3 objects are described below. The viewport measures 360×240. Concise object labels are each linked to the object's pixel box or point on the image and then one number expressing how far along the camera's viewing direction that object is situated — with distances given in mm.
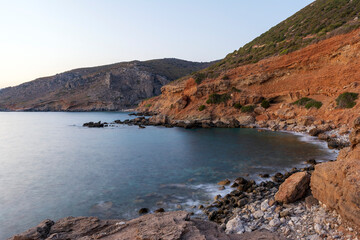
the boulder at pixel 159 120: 47284
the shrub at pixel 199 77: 49956
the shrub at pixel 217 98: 44000
